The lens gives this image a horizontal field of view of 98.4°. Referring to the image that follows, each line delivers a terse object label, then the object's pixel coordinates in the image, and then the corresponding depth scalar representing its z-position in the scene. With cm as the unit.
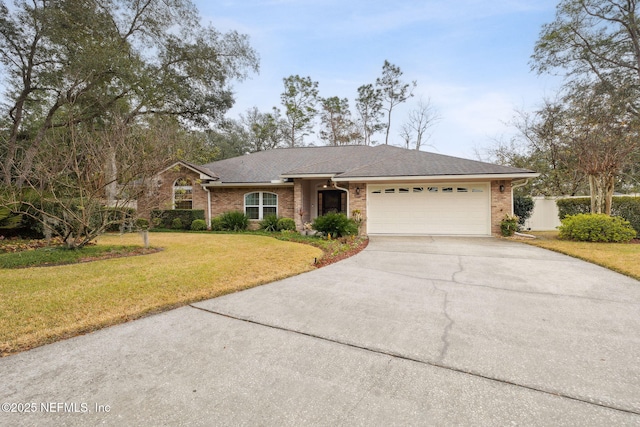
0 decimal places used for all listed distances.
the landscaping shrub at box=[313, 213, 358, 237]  1007
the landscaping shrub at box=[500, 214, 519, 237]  1073
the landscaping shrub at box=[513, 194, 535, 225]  1375
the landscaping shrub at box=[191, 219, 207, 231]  1342
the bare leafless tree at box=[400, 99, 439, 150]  2439
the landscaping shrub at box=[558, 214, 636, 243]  916
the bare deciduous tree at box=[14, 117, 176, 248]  668
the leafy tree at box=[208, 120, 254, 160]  2764
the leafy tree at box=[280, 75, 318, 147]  2741
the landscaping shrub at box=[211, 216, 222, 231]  1342
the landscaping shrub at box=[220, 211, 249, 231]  1324
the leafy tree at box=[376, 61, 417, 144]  2547
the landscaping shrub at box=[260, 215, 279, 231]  1283
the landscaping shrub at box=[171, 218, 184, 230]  1381
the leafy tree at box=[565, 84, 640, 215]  1023
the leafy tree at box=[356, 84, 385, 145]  2634
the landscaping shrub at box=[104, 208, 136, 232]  695
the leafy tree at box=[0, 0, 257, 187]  1202
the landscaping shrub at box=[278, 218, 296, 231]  1252
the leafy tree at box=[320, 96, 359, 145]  2741
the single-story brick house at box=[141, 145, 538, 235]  1109
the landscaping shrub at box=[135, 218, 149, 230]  809
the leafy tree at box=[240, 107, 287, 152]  2827
